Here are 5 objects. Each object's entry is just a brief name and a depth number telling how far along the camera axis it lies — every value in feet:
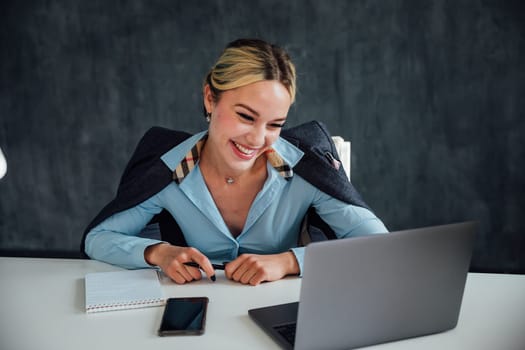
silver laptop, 3.31
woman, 5.14
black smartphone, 3.82
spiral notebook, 4.23
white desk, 3.71
